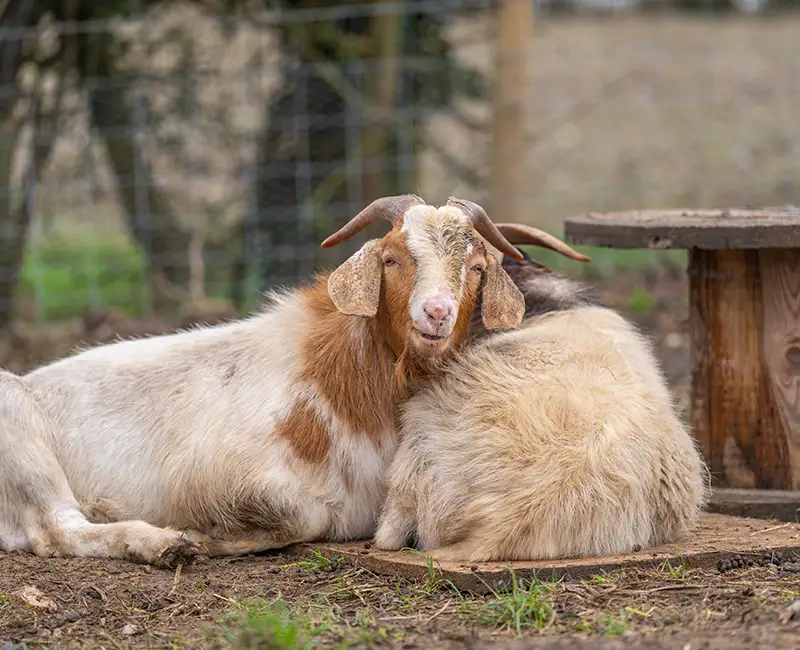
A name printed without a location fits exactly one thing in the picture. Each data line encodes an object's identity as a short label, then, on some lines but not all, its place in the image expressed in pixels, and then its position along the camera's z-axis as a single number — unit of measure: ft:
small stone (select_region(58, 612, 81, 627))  26.80
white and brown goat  29.57
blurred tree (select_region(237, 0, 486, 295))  63.72
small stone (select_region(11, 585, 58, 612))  27.48
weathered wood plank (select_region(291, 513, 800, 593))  27.63
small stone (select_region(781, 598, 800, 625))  23.84
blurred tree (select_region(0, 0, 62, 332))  62.31
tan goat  28.34
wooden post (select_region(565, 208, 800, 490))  34.68
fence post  61.71
